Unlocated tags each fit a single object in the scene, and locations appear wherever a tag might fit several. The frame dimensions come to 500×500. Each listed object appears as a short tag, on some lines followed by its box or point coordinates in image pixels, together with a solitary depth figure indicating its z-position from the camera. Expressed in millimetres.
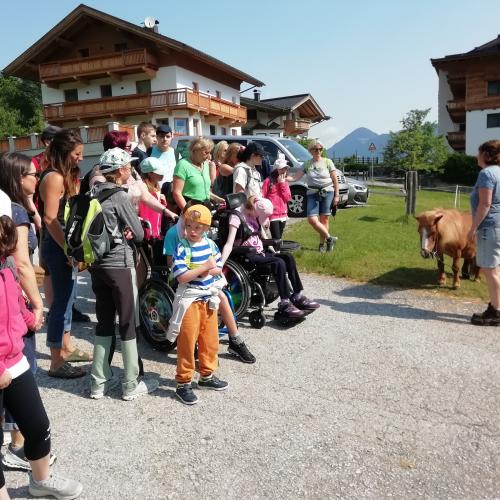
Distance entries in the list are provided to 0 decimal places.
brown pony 6387
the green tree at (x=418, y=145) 34094
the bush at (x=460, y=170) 35938
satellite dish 35219
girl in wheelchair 5074
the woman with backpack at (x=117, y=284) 3633
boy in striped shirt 3740
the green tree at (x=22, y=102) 51625
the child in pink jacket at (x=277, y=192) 6926
